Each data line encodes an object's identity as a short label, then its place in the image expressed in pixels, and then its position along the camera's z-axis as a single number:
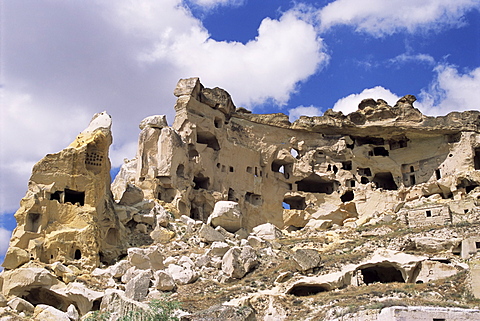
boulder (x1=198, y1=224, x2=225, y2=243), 39.84
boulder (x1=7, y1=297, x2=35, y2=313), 31.27
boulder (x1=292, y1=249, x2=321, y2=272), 32.94
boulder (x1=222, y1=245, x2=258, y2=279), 34.22
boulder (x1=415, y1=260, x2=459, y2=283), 31.50
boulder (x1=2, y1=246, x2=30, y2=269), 34.97
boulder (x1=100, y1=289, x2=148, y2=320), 26.46
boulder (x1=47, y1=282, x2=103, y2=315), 32.72
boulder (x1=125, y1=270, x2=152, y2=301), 31.73
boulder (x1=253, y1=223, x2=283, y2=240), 43.25
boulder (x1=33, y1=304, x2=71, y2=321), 29.45
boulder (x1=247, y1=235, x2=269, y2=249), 39.22
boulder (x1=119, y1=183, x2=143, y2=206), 43.97
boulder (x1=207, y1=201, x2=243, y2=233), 42.50
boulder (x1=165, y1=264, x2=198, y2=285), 33.84
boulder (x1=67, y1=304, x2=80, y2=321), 30.50
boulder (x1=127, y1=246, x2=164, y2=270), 35.47
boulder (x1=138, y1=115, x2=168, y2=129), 49.53
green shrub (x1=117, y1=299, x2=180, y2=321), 22.58
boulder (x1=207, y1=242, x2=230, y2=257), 36.88
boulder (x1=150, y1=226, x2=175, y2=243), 40.72
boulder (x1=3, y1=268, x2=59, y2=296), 33.34
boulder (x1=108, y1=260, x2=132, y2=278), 35.31
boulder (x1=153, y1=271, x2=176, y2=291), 32.44
